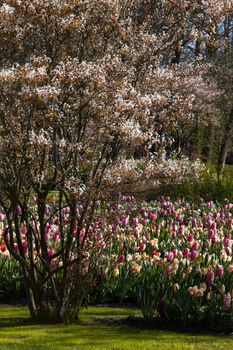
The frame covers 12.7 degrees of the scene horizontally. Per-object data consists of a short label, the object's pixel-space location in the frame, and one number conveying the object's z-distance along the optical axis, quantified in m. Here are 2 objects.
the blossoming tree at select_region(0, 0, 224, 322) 8.60
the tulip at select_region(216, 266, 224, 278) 10.10
